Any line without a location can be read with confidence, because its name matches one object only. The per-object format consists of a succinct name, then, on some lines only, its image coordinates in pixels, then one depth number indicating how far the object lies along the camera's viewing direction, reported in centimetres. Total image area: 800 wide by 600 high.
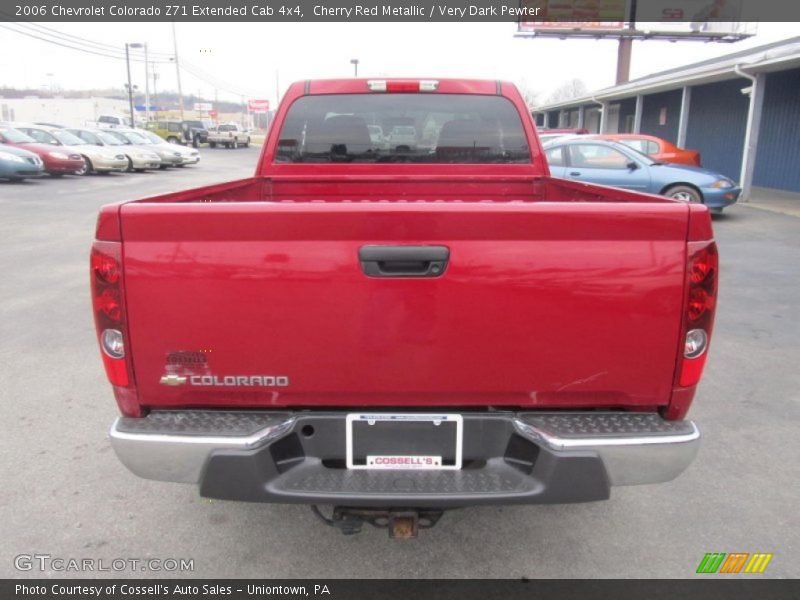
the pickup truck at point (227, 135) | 4897
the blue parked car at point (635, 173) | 1199
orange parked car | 1452
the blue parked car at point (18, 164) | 1877
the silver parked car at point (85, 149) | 2264
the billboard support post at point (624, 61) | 3662
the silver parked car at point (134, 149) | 2492
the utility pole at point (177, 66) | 5719
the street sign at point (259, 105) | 7594
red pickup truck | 214
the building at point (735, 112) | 1599
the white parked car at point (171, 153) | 2711
